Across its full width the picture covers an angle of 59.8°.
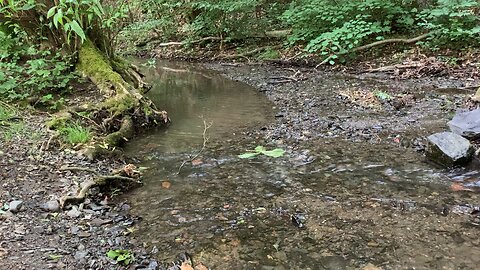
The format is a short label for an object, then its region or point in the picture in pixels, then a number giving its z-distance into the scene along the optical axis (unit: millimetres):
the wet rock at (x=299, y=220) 3757
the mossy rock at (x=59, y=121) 5996
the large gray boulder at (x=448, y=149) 4715
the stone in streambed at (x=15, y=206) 3877
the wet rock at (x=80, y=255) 3251
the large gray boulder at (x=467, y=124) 5270
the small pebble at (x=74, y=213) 3955
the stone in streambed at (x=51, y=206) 4004
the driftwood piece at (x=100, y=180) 4164
